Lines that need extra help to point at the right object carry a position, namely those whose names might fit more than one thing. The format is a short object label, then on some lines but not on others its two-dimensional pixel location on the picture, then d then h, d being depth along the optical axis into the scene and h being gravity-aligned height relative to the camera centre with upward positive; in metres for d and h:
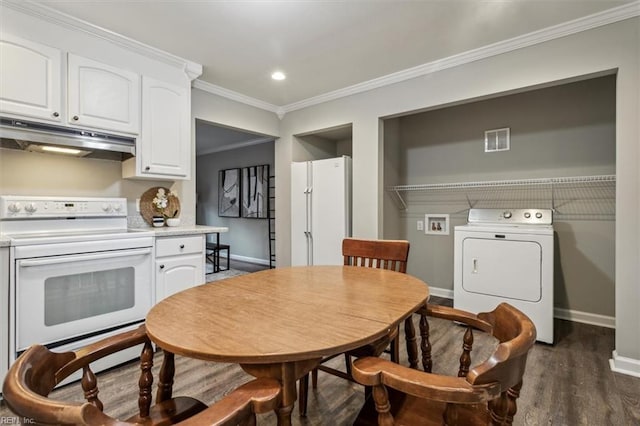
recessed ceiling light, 3.20 +1.39
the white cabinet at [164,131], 2.67 +0.71
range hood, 2.06 +0.51
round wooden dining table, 0.87 -0.36
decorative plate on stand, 2.99 +0.06
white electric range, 1.88 -0.40
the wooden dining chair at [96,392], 0.55 -0.43
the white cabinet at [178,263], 2.52 -0.42
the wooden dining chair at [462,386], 0.76 -0.43
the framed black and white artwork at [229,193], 6.54 +0.41
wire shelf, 2.98 +0.19
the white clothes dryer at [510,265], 2.64 -0.46
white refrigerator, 3.69 +0.03
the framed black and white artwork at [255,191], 6.03 +0.40
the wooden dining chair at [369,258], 1.73 -0.29
